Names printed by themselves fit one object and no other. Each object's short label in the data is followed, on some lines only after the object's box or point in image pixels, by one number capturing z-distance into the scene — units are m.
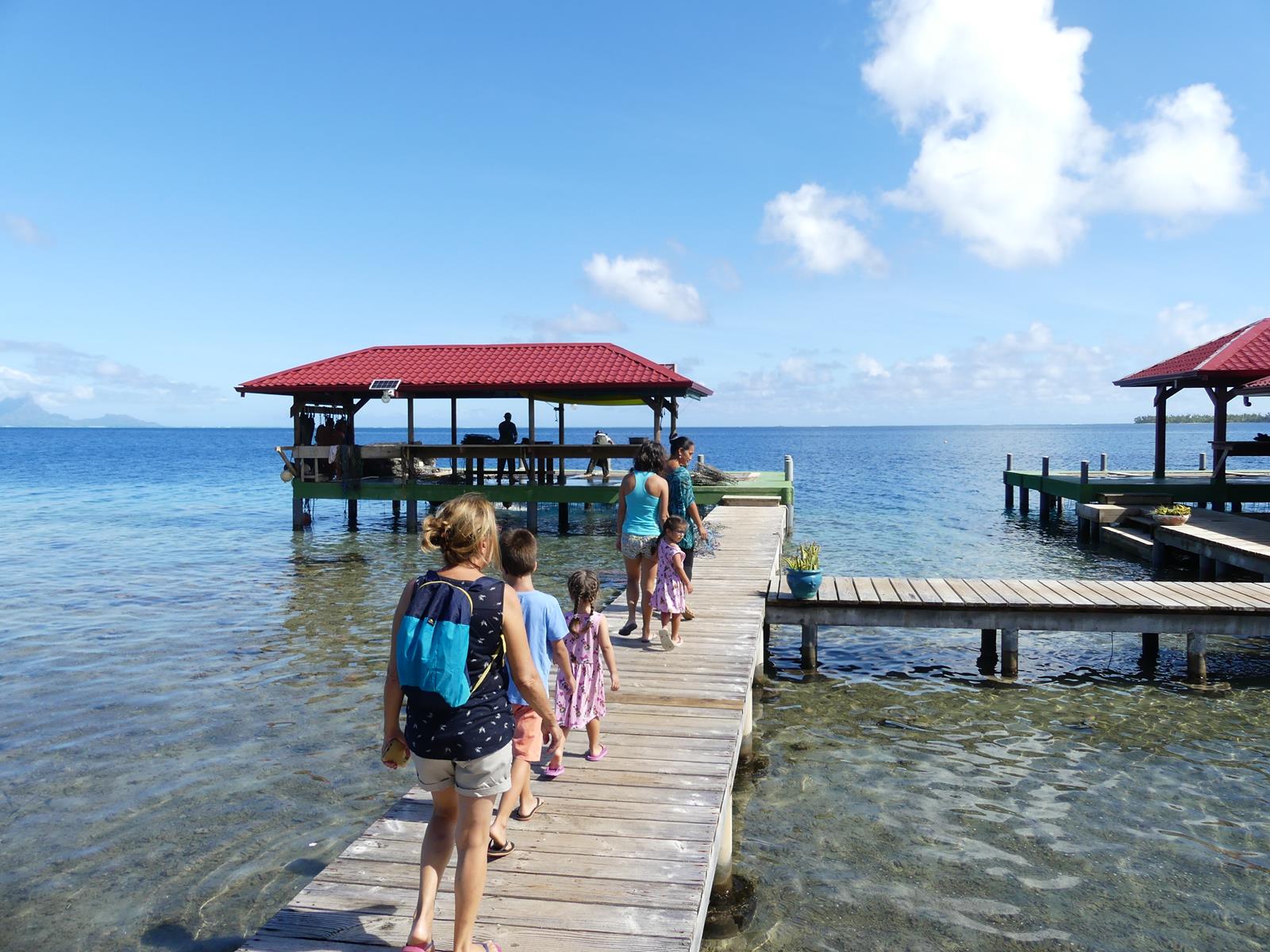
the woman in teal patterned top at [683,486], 8.48
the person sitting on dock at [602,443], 22.58
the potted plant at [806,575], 9.91
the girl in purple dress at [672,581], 7.99
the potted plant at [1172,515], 16.94
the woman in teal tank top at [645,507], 7.89
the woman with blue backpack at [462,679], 3.02
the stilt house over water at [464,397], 21.30
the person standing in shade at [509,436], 22.44
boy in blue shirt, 4.17
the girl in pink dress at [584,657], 5.33
